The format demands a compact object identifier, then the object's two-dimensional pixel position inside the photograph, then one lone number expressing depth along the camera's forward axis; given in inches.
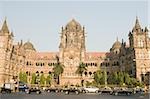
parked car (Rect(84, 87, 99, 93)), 2025.7
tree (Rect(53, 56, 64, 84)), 3565.5
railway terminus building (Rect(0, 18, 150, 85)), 3282.5
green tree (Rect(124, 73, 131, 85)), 2877.7
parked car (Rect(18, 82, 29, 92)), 2146.2
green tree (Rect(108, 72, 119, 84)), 3073.1
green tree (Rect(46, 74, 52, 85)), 3492.6
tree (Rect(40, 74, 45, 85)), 3430.1
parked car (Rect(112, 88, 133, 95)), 1786.8
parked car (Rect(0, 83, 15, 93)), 1769.9
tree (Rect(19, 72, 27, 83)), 3307.1
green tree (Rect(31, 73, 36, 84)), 3454.7
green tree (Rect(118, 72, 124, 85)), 2965.1
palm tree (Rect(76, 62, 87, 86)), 3592.0
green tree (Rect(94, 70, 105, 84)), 3206.7
